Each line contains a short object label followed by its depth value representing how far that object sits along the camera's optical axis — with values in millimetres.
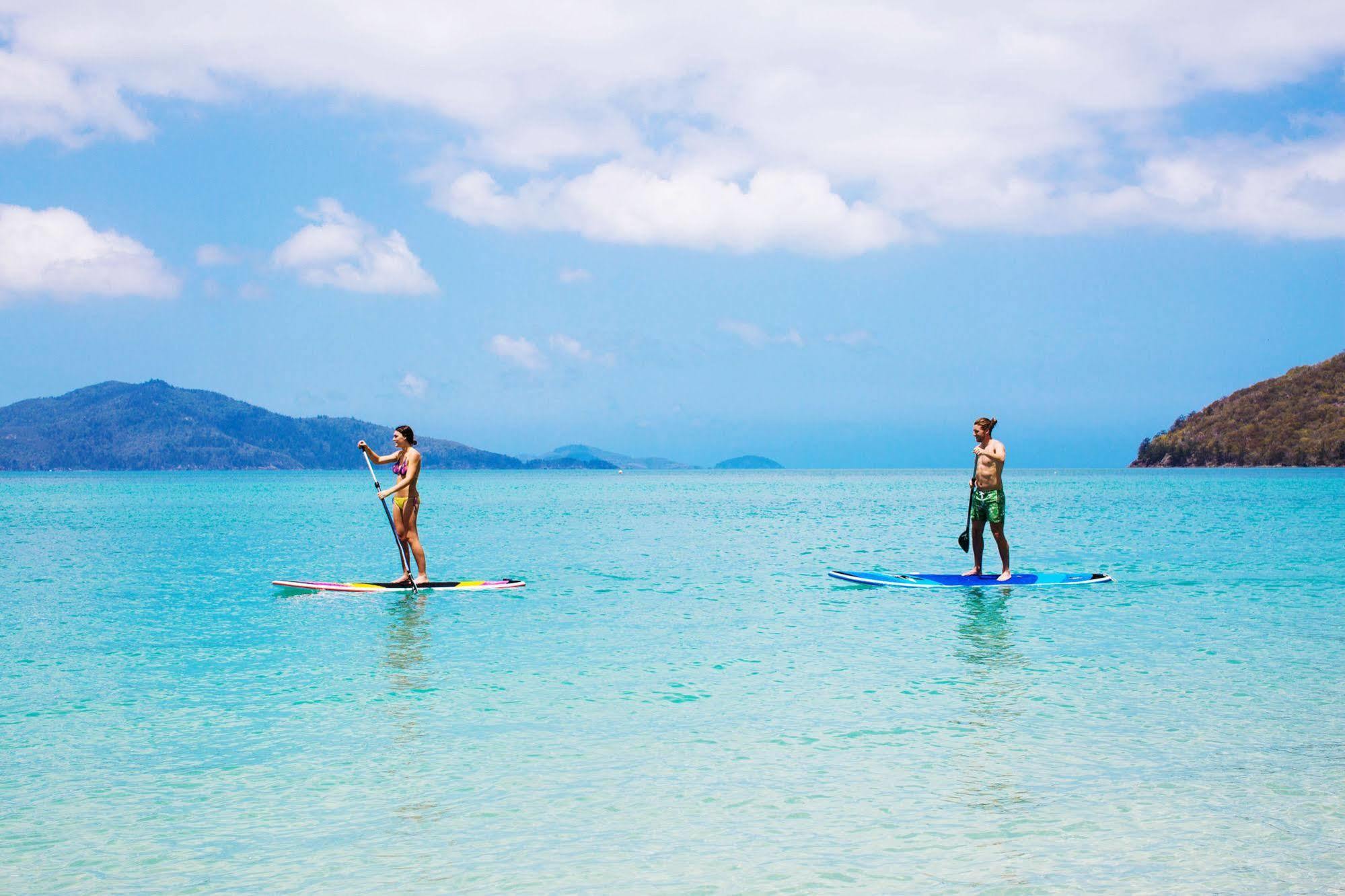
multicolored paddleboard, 21172
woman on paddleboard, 19359
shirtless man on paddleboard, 20234
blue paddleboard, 22141
